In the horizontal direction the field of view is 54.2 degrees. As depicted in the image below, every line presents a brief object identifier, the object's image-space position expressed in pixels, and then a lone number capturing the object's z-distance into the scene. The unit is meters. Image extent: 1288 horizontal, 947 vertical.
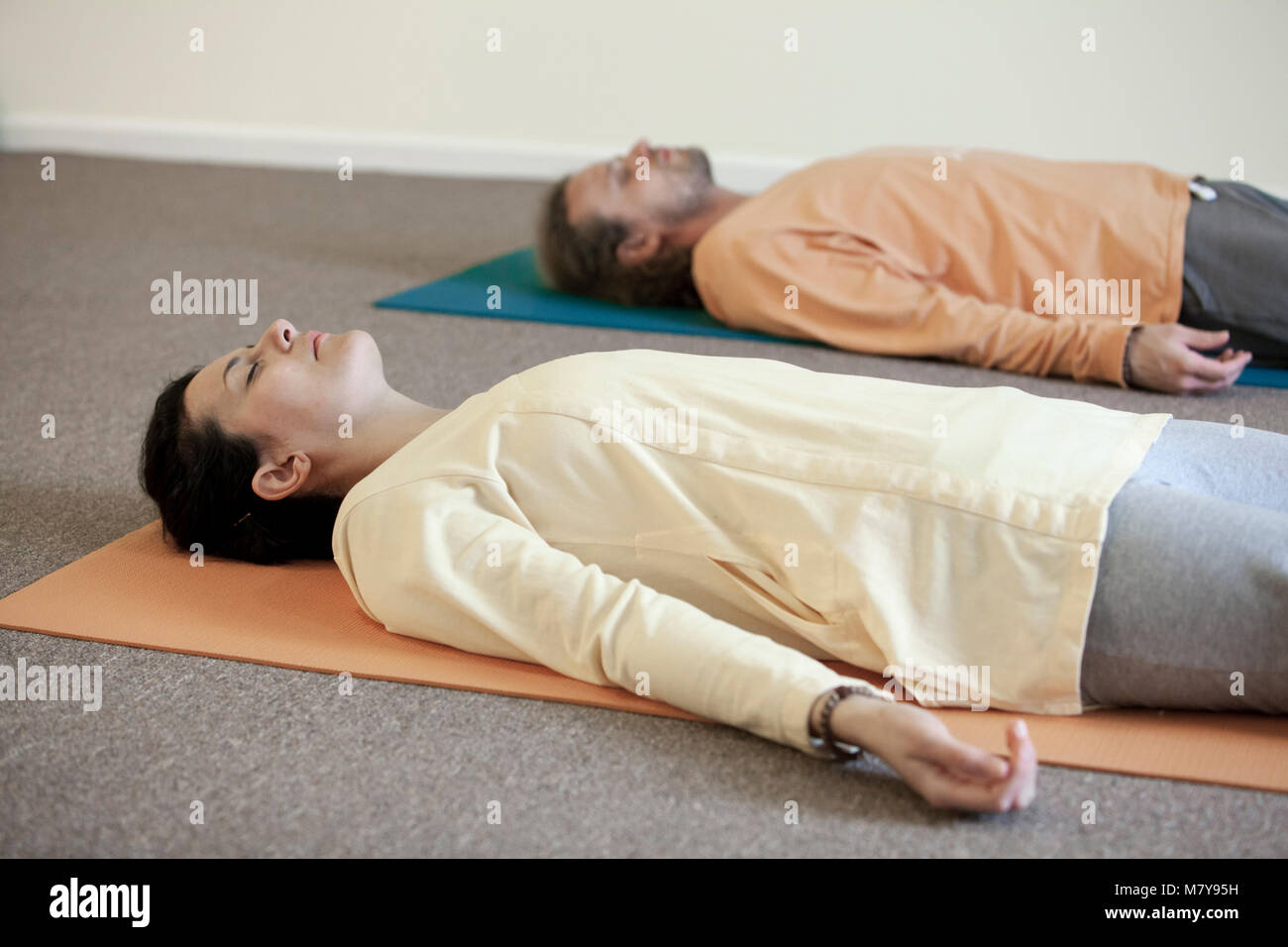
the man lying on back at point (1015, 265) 2.32
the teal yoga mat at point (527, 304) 2.81
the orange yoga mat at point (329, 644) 1.19
